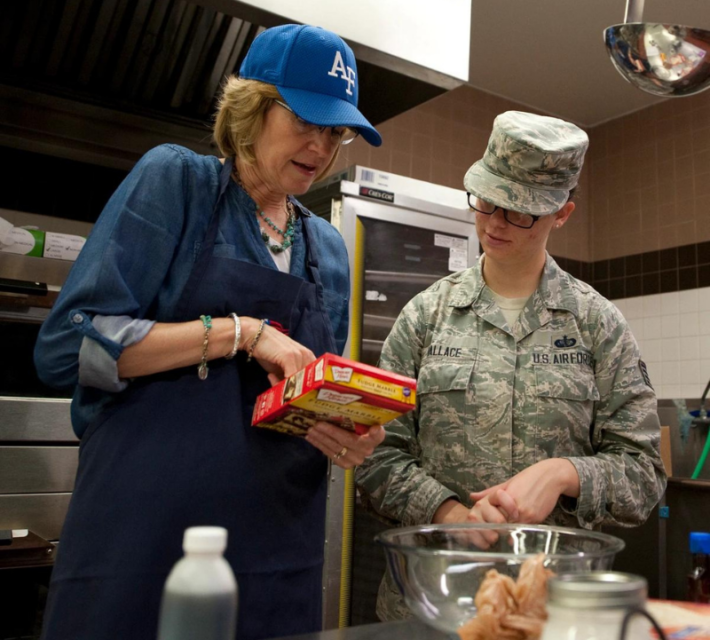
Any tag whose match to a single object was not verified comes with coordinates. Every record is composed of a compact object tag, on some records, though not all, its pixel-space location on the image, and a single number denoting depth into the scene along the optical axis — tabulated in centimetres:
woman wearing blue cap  104
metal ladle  107
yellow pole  239
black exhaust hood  222
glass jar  51
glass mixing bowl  72
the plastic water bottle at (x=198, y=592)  53
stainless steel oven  206
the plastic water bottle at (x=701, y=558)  201
